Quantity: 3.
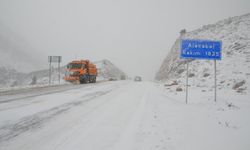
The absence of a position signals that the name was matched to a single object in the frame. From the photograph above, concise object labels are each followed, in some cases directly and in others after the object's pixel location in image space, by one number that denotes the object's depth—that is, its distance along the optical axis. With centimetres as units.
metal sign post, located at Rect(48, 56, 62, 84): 2859
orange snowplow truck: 2630
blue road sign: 1023
